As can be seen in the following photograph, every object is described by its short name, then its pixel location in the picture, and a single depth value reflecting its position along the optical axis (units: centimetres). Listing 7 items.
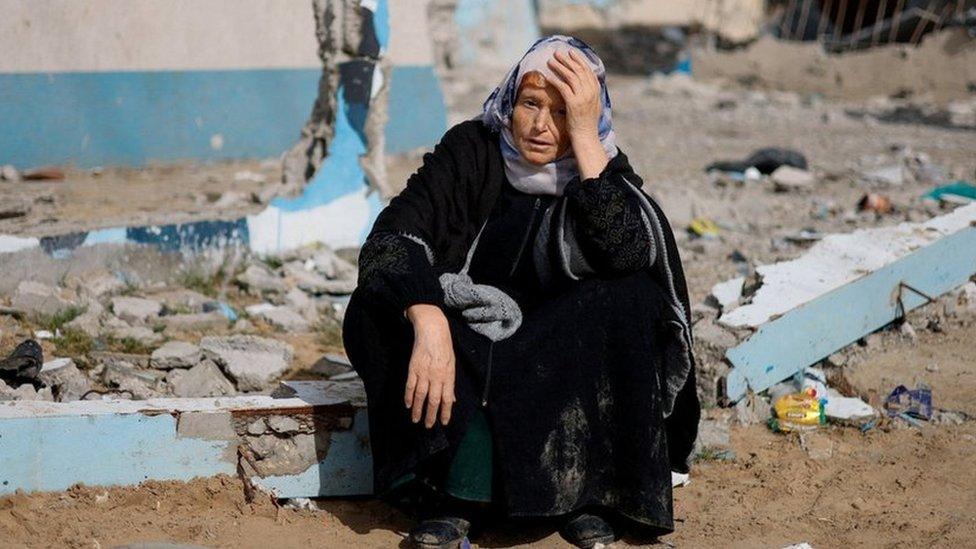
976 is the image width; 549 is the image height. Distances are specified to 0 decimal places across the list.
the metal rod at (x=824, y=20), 1755
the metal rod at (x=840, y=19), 1684
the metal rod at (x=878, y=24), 1538
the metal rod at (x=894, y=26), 1513
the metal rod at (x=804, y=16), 1746
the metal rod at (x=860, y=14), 1751
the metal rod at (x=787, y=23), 1769
